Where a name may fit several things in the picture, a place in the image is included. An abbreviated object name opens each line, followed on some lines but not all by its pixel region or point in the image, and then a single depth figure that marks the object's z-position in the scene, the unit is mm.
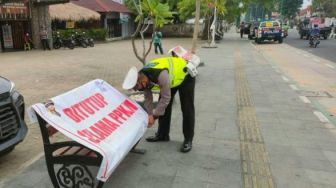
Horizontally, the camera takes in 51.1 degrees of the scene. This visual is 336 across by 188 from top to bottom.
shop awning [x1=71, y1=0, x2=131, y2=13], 29672
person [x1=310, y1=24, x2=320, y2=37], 23453
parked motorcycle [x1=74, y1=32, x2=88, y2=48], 23938
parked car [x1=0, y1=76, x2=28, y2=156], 4082
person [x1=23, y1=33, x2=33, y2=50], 21234
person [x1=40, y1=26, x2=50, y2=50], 21484
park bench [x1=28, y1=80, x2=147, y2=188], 3102
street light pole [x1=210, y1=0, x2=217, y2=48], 22995
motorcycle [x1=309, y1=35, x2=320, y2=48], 23219
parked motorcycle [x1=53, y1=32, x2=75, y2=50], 22547
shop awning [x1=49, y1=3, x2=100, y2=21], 24133
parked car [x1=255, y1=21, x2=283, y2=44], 27312
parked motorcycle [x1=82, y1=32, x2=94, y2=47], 24406
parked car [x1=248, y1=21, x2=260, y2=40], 32525
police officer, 4184
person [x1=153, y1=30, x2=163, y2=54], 18556
